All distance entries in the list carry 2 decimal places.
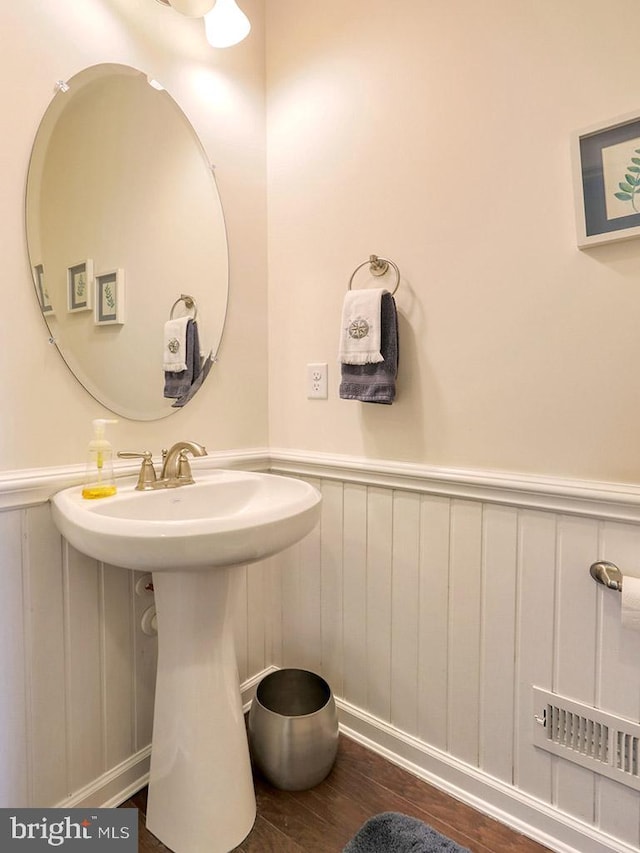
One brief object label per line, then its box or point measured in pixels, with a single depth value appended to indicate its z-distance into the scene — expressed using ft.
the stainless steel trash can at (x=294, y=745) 3.92
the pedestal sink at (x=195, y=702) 3.31
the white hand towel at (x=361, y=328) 3.99
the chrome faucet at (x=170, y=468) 3.76
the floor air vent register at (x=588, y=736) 3.14
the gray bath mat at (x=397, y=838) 3.38
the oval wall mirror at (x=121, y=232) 3.49
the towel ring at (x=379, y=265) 4.19
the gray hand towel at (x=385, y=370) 4.01
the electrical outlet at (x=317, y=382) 4.76
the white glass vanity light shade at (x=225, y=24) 4.09
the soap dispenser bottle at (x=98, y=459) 3.50
